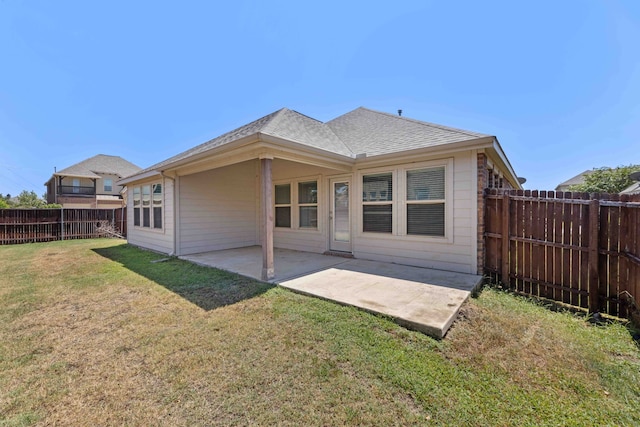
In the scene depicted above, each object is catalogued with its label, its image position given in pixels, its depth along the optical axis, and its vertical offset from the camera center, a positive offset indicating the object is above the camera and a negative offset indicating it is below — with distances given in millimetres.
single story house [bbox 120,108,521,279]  5102 +569
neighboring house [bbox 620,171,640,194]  8242 +1169
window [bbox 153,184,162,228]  8773 +233
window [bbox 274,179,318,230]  7922 +249
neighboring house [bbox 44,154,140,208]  24125 +2907
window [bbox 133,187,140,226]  10156 +254
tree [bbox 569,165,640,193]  18812 +2459
